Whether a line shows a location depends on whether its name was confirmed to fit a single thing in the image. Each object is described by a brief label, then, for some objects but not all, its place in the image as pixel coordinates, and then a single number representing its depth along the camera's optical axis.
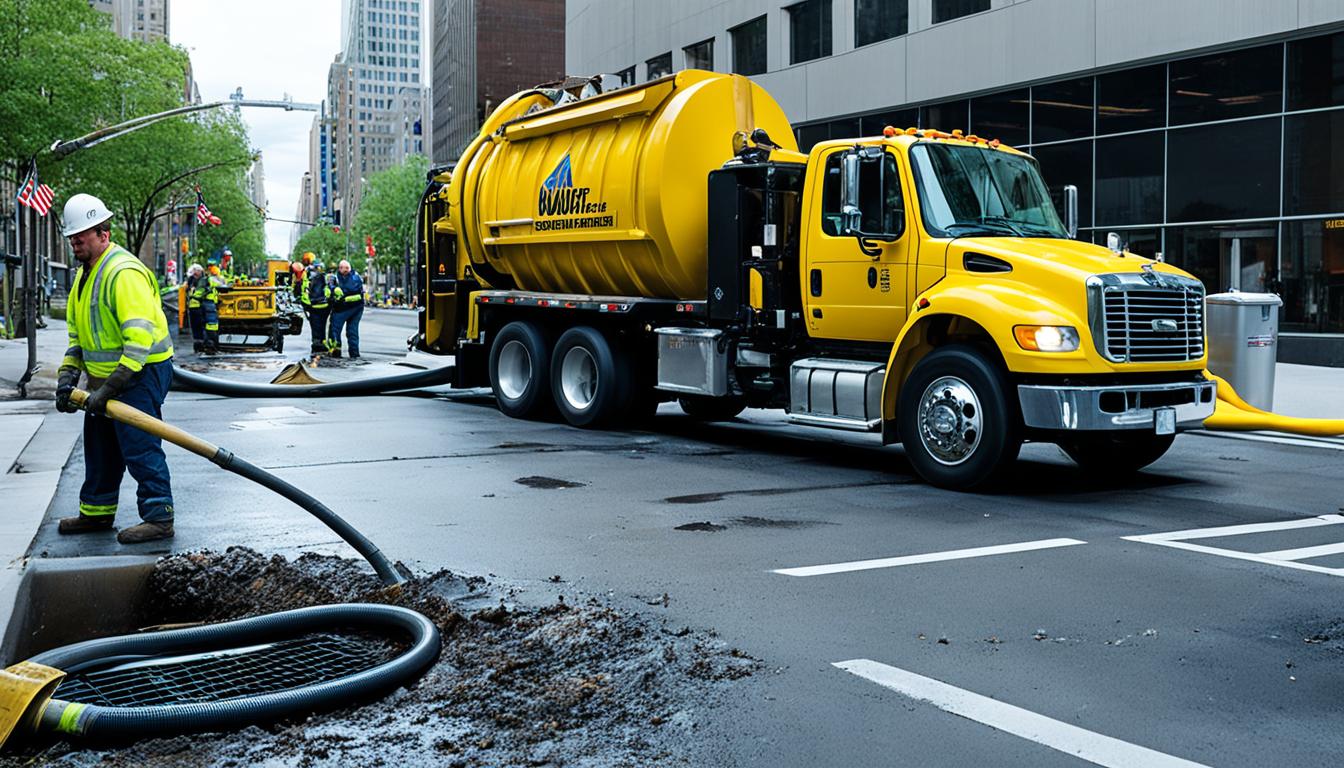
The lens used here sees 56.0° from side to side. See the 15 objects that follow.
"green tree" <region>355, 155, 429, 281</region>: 106.25
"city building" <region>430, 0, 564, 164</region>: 129.50
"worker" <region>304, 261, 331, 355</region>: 26.17
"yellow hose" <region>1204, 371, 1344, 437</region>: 12.94
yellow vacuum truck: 9.04
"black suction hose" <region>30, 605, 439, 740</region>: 3.99
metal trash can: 13.80
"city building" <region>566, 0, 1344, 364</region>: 20.59
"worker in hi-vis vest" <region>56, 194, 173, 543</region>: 7.31
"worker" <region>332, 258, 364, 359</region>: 25.11
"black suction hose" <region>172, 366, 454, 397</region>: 16.39
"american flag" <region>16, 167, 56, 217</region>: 20.89
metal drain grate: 4.59
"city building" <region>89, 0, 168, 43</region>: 160.75
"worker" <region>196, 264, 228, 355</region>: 26.52
